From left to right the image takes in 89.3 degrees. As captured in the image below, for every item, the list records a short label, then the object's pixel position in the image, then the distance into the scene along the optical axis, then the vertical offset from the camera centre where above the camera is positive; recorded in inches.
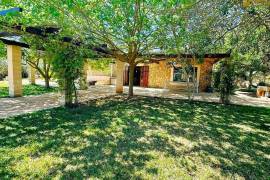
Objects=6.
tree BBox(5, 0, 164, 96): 196.5 +104.2
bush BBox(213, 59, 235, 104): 301.1 +5.8
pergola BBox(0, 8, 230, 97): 301.1 +54.1
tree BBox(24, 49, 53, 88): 406.5 +56.5
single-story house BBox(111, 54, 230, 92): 488.8 +28.0
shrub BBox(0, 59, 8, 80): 641.1 +50.8
